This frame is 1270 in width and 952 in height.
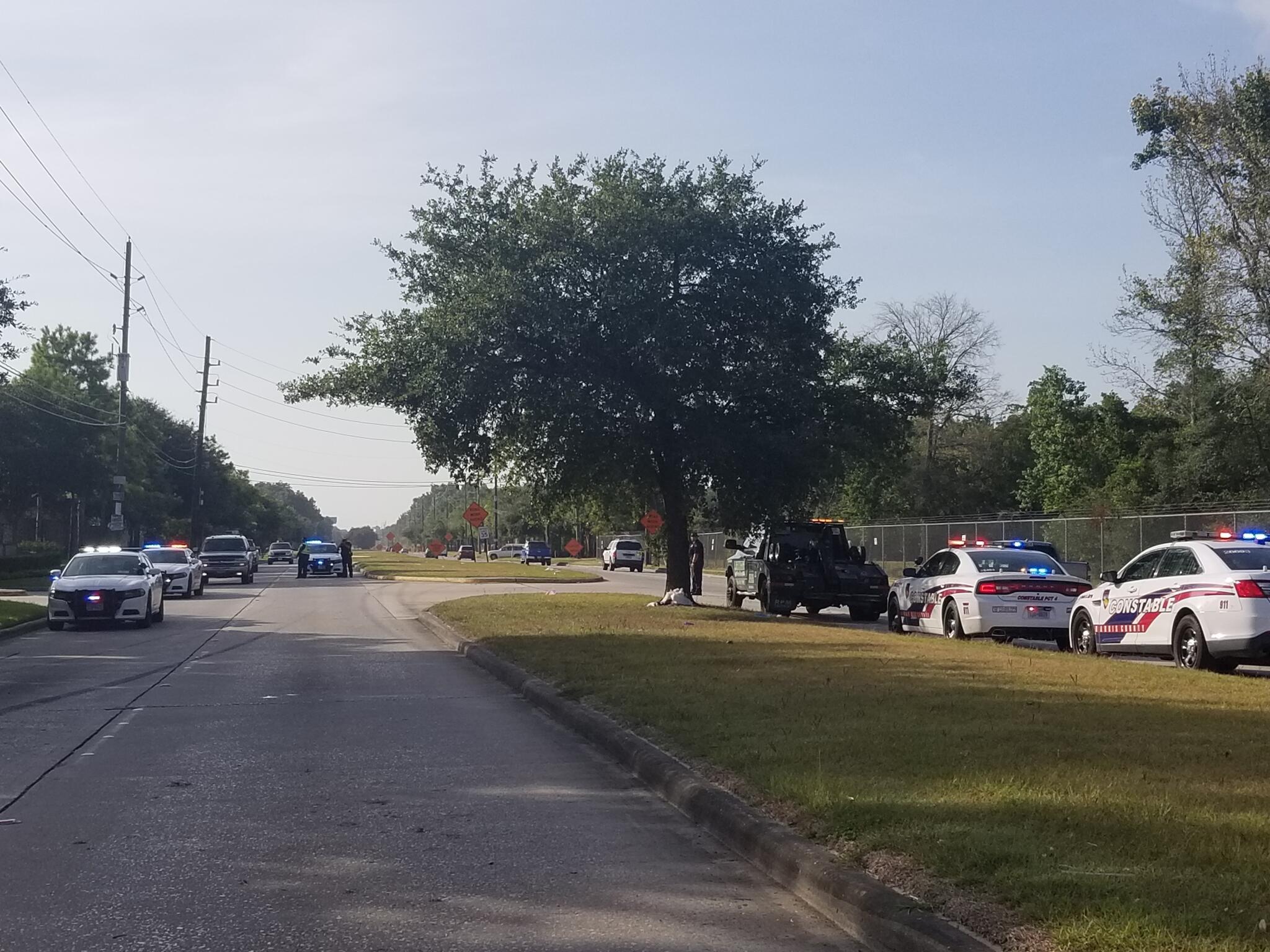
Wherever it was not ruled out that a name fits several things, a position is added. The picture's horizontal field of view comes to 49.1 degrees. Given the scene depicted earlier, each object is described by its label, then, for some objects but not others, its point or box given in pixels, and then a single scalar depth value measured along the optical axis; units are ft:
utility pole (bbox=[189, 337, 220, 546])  229.66
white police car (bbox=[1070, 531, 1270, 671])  49.03
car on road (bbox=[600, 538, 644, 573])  239.71
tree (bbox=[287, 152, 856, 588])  85.25
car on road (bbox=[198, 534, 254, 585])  172.04
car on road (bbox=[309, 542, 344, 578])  198.49
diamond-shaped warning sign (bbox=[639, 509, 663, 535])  133.08
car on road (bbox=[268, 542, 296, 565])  329.52
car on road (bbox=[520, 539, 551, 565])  277.64
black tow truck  91.09
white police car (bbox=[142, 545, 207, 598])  127.65
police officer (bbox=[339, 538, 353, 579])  192.24
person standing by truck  118.21
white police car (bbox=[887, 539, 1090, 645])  64.23
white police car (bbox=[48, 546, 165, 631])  84.28
